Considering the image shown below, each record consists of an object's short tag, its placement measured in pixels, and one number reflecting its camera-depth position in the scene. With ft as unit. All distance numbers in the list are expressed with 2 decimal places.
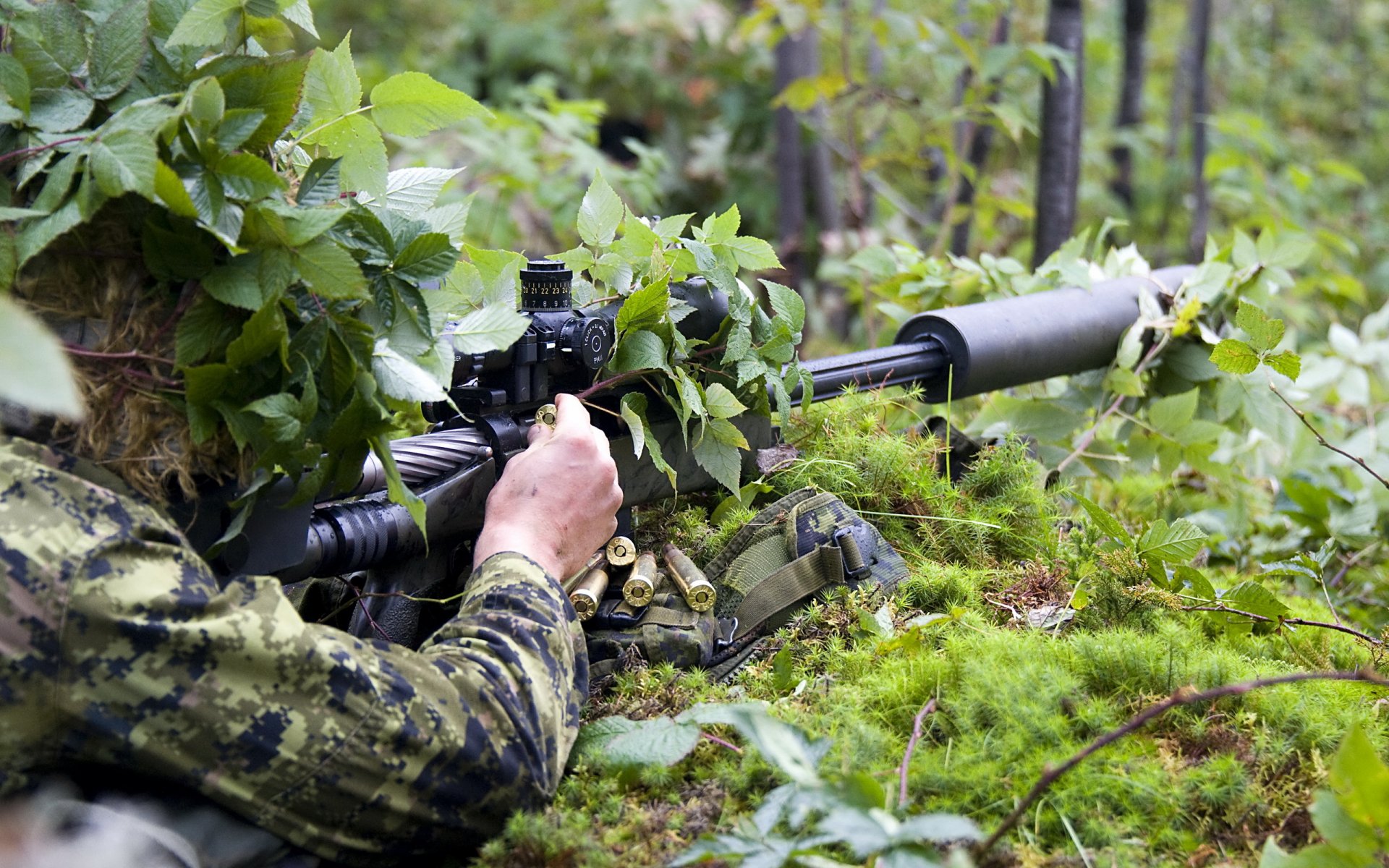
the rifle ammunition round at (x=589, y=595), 7.65
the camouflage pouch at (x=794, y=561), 7.89
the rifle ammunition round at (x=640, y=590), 7.80
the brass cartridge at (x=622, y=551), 8.04
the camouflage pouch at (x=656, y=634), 7.55
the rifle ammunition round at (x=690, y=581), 7.84
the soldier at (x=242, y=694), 5.12
